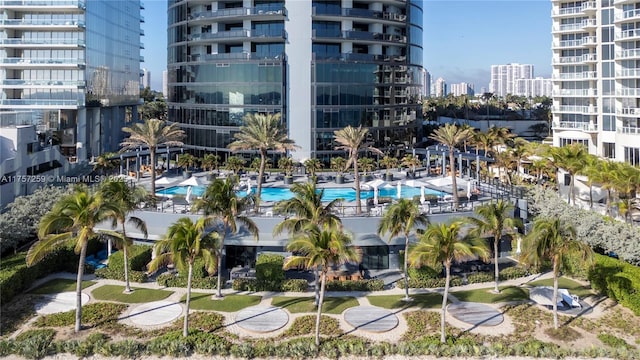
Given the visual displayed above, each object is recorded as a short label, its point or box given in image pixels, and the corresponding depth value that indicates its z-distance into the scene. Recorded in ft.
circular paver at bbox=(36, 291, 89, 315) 81.46
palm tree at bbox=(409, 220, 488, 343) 70.23
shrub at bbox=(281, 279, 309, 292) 89.81
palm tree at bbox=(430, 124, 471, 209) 131.34
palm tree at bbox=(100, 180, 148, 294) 89.61
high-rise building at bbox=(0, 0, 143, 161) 212.02
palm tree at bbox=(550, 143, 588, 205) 135.42
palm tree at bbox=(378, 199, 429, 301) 85.10
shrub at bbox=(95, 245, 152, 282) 94.32
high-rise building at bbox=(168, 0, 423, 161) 193.26
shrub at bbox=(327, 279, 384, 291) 90.22
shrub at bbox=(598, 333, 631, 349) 69.65
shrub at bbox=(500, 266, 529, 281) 96.32
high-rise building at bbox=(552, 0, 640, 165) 168.76
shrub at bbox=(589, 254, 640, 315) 80.23
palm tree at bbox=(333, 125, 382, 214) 131.13
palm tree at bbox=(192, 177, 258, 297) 85.30
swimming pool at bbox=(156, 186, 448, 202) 142.44
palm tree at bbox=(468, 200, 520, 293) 87.10
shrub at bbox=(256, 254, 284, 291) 90.17
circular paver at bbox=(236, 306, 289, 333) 75.15
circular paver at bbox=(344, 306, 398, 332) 75.36
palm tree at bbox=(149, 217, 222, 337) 70.79
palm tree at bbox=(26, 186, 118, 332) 71.82
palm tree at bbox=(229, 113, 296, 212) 130.21
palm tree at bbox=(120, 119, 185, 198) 137.59
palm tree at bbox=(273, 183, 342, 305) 84.17
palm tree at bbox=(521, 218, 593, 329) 72.23
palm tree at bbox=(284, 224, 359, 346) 67.77
